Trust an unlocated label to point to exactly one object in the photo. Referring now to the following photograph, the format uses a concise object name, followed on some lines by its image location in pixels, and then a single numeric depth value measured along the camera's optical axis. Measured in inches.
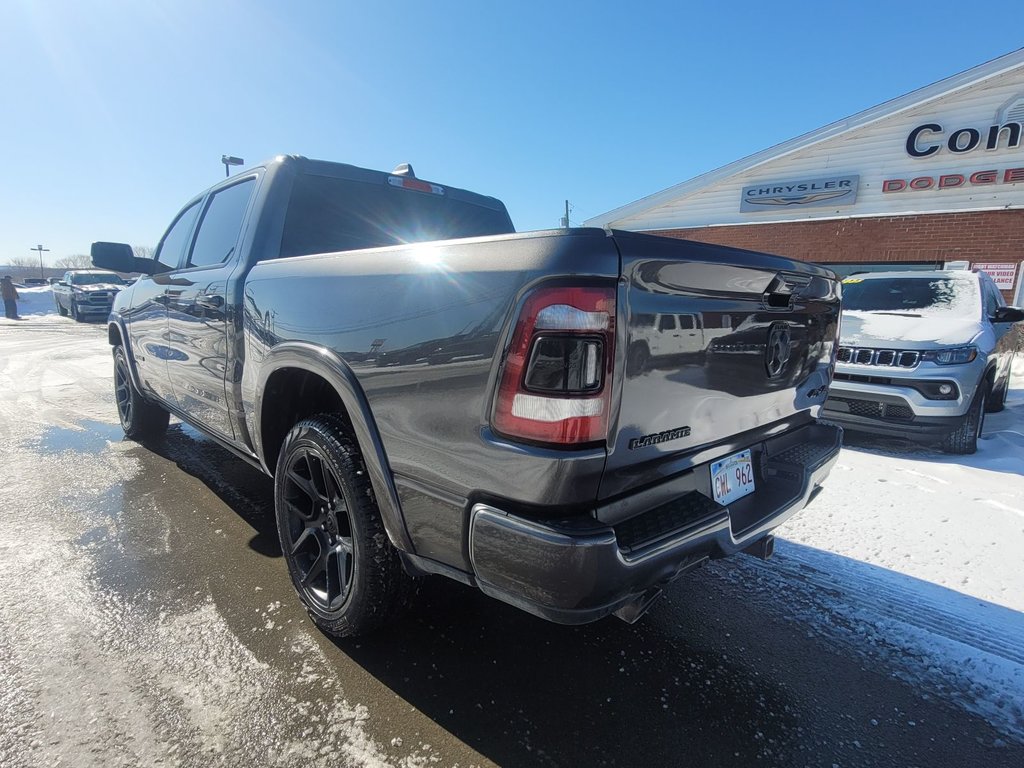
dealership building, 412.5
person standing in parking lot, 751.1
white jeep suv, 175.3
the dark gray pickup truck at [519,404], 53.2
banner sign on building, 416.5
